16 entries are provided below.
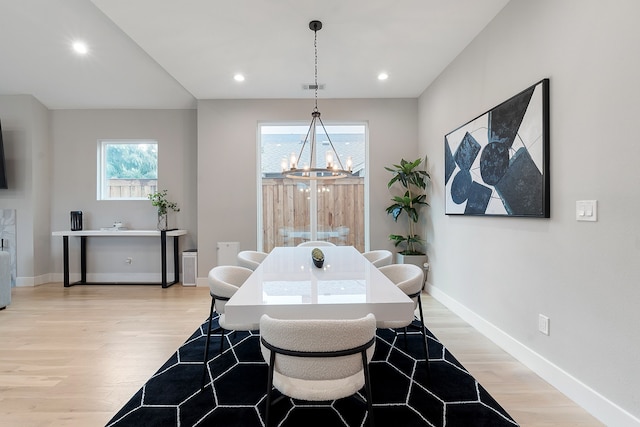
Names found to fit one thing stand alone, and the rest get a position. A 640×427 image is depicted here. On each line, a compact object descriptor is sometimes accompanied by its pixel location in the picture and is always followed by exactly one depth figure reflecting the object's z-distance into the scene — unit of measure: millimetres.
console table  4653
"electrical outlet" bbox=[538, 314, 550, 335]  2152
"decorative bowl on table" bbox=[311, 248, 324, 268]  2269
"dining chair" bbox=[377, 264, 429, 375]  1992
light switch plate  1782
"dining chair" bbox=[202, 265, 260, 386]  1991
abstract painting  2164
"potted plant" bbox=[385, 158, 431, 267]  4281
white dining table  1404
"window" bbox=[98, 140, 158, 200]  5199
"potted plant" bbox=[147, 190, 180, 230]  4918
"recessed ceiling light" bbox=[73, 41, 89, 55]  3760
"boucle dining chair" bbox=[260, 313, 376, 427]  1254
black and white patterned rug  1747
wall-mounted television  4516
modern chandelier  2754
